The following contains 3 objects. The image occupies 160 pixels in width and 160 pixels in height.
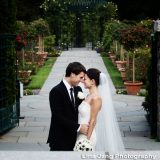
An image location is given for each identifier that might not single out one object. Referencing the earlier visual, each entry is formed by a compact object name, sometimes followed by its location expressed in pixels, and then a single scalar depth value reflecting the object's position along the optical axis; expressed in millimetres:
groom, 4934
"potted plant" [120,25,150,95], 17171
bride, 5003
